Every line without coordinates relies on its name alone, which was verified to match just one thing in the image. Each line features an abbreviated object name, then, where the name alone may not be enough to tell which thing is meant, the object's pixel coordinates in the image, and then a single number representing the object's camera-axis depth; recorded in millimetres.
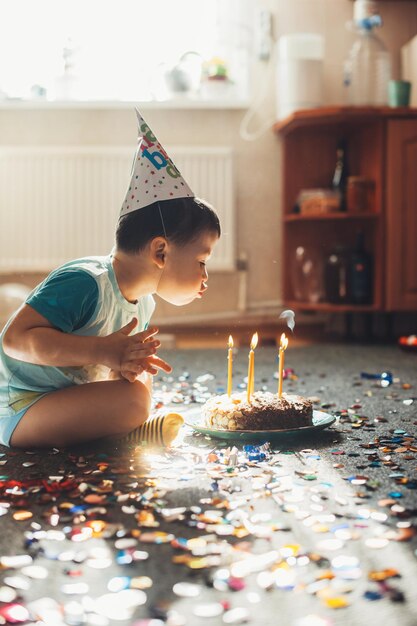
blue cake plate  1184
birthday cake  1222
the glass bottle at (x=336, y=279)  2811
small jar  2762
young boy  1143
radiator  2938
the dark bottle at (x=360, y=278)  2762
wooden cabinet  2693
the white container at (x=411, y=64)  2850
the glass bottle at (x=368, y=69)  2828
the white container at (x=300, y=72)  2818
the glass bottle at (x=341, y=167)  2936
